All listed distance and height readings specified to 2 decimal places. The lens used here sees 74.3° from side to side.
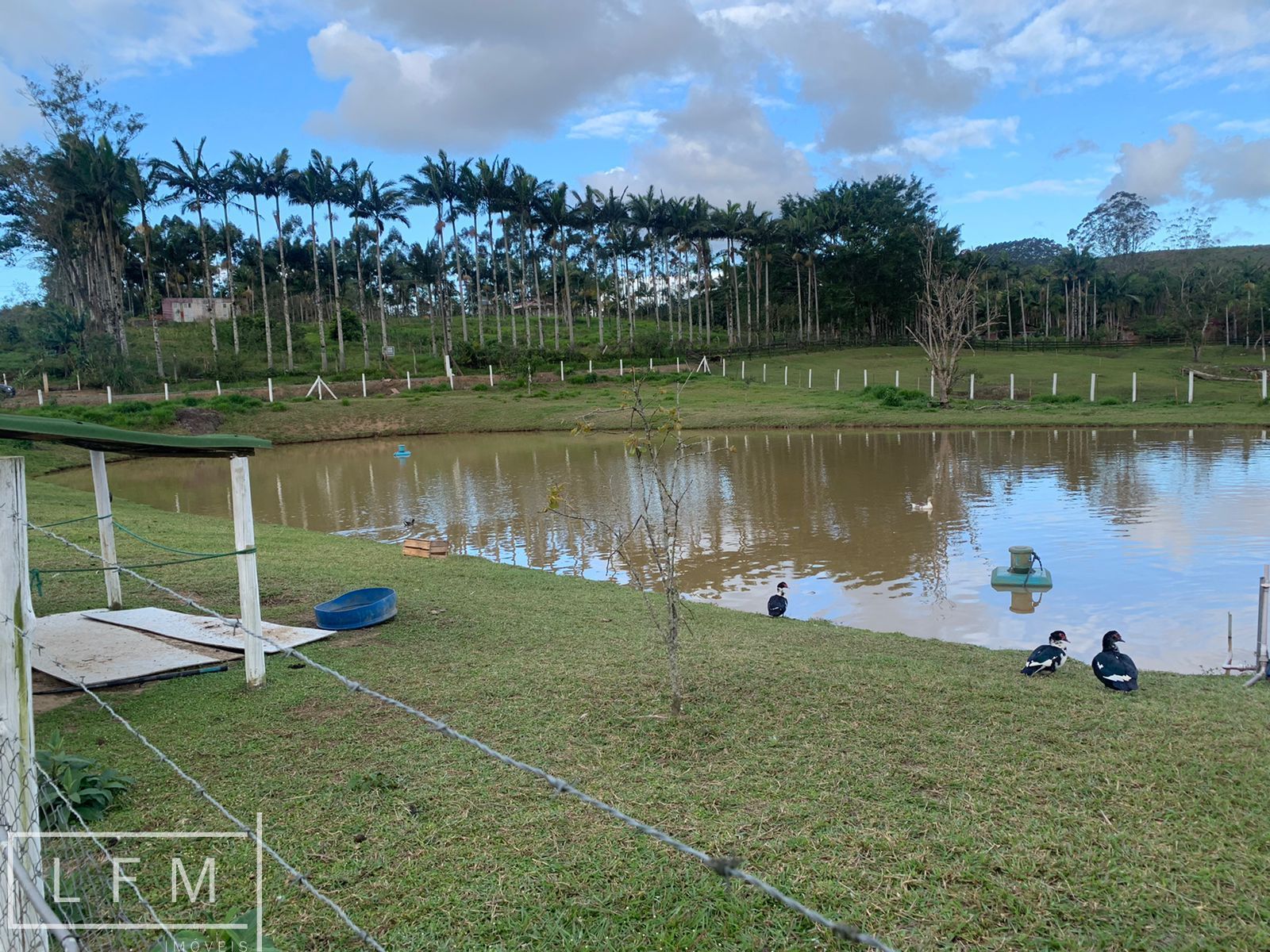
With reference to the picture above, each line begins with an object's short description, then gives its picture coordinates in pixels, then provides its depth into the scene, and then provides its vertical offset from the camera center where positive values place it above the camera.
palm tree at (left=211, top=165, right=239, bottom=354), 48.38 +12.21
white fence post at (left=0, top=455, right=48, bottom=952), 2.95 -0.97
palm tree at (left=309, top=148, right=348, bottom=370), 50.34 +12.61
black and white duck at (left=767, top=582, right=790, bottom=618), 9.95 -2.76
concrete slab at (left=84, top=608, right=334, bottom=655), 7.56 -2.14
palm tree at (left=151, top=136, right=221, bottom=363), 47.78 +12.49
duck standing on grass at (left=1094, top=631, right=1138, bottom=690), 6.41 -2.41
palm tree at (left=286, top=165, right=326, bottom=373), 50.03 +12.25
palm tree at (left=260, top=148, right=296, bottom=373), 49.12 +12.58
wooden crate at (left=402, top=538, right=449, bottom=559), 13.17 -2.52
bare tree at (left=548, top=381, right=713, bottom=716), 5.53 -1.73
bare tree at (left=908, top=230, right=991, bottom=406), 37.47 +1.53
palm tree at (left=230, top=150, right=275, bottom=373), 48.22 +12.65
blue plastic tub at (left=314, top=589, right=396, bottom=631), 8.22 -2.16
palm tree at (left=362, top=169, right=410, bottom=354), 52.16 +11.56
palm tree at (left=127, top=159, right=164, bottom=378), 46.44 +11.88
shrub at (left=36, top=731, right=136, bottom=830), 4.14 -1.98
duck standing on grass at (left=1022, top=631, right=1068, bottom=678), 6.83 -2.44
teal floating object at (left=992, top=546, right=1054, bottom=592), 11.09 -2.86
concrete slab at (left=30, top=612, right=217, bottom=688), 6.46 -2.07
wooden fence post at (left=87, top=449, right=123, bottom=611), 8.30 -1.07
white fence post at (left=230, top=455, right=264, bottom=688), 6.21 -1.31
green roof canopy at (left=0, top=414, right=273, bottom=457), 4.39 -0.25
